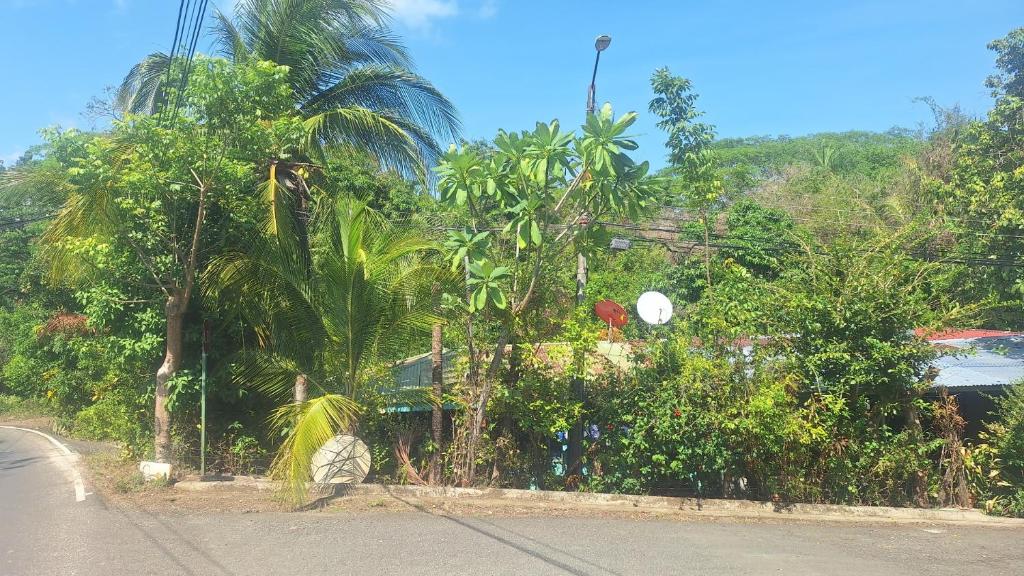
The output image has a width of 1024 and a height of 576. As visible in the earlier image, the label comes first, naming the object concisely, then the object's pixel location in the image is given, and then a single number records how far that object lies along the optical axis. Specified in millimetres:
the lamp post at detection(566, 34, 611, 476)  8953
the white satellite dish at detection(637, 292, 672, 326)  9383
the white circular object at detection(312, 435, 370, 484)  8656
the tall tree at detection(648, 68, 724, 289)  10328
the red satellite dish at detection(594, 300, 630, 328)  9789
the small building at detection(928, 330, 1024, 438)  9180
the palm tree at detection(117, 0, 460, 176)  11062
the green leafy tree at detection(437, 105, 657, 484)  7316
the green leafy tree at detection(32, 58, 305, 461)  8500
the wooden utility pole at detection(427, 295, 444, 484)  8953
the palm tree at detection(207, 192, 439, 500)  8703
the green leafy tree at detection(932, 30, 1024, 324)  11891
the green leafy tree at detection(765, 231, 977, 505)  8445
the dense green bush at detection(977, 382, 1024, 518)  8422
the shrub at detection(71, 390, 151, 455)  10625
